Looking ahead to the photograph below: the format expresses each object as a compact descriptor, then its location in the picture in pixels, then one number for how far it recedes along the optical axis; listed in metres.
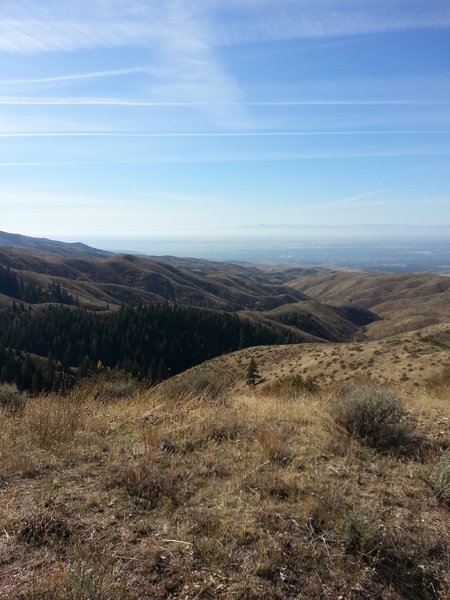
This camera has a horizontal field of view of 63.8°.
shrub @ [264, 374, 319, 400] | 9.42
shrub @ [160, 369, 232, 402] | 8.68
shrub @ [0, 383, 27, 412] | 10.23
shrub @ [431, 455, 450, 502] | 4.22
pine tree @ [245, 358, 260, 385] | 32.84
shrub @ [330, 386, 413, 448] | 5.79
